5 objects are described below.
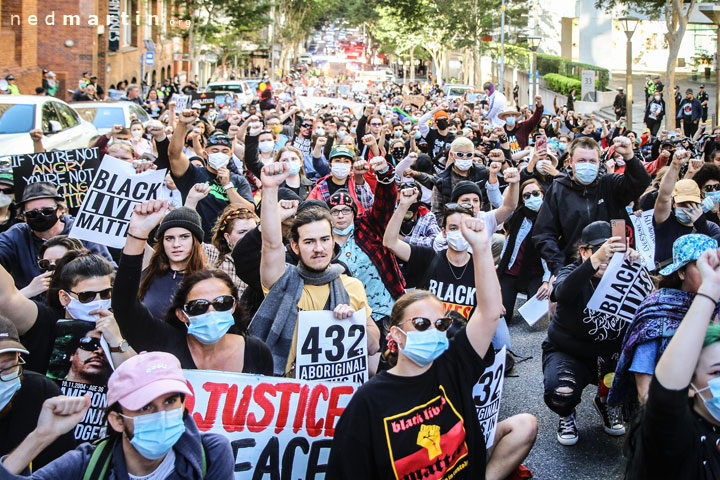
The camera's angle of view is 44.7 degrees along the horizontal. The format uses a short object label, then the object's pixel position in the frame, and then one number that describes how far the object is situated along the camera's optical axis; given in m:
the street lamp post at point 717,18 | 23.85
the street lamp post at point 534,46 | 31.03
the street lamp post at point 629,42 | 23.26
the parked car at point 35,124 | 12.91
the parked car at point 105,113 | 17.50
